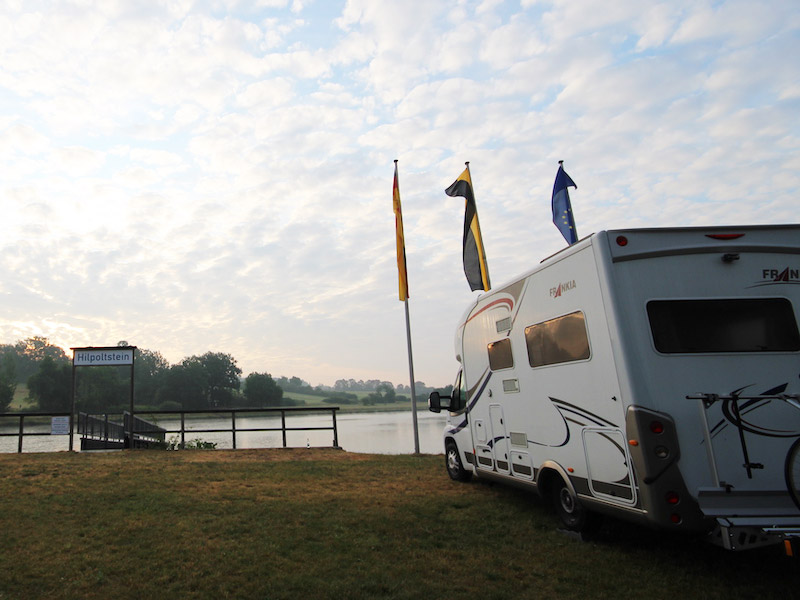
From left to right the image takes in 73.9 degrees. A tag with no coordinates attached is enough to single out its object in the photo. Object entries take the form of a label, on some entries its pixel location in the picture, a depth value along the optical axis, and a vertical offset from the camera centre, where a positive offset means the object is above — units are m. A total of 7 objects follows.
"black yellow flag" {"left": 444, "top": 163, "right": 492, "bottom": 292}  13.45 +3.69
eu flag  12.08 +3.98
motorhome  4.46 +0.01
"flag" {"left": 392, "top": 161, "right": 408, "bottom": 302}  14.54 +4.29
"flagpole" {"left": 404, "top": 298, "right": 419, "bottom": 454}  13.56 +0.19
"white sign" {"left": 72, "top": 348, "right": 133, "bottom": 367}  13.64 +1.93
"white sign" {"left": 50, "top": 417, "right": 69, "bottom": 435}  13.96 +0.32
